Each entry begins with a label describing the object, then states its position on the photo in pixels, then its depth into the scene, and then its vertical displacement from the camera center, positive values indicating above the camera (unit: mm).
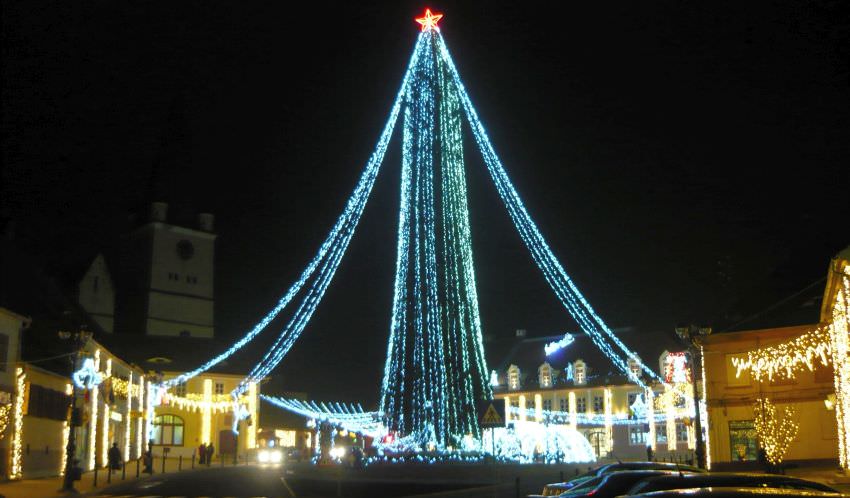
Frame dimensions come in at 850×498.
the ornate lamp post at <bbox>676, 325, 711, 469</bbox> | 26000 +2137
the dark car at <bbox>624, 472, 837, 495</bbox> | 12375 -746
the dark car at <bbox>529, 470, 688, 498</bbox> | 15297 -927
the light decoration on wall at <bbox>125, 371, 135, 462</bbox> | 53375 +363
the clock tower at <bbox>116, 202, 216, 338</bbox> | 84125 +12808
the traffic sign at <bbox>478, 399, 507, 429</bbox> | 26172 +237
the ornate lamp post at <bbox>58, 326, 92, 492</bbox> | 27573 +264
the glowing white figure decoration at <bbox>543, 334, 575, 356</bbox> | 76875 +6149
